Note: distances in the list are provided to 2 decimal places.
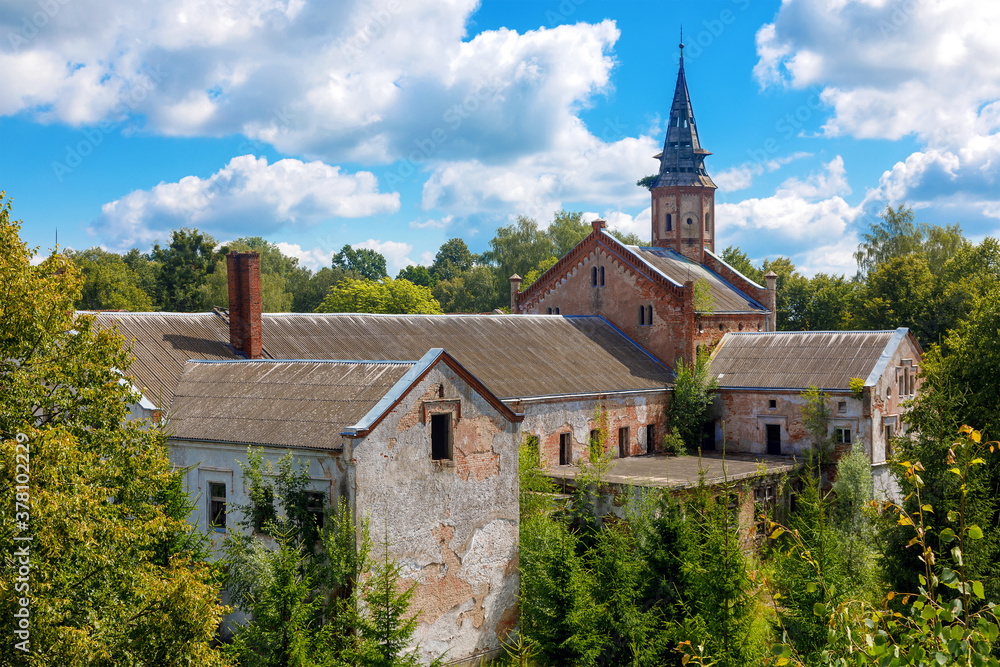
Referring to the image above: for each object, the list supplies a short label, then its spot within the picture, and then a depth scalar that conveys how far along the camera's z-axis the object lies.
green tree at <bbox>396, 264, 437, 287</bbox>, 109.47
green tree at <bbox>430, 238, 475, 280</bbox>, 118.81
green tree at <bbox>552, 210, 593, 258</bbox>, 81.00
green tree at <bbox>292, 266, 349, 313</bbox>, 95.44
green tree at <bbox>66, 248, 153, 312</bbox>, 65.56
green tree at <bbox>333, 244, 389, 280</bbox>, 118.19
